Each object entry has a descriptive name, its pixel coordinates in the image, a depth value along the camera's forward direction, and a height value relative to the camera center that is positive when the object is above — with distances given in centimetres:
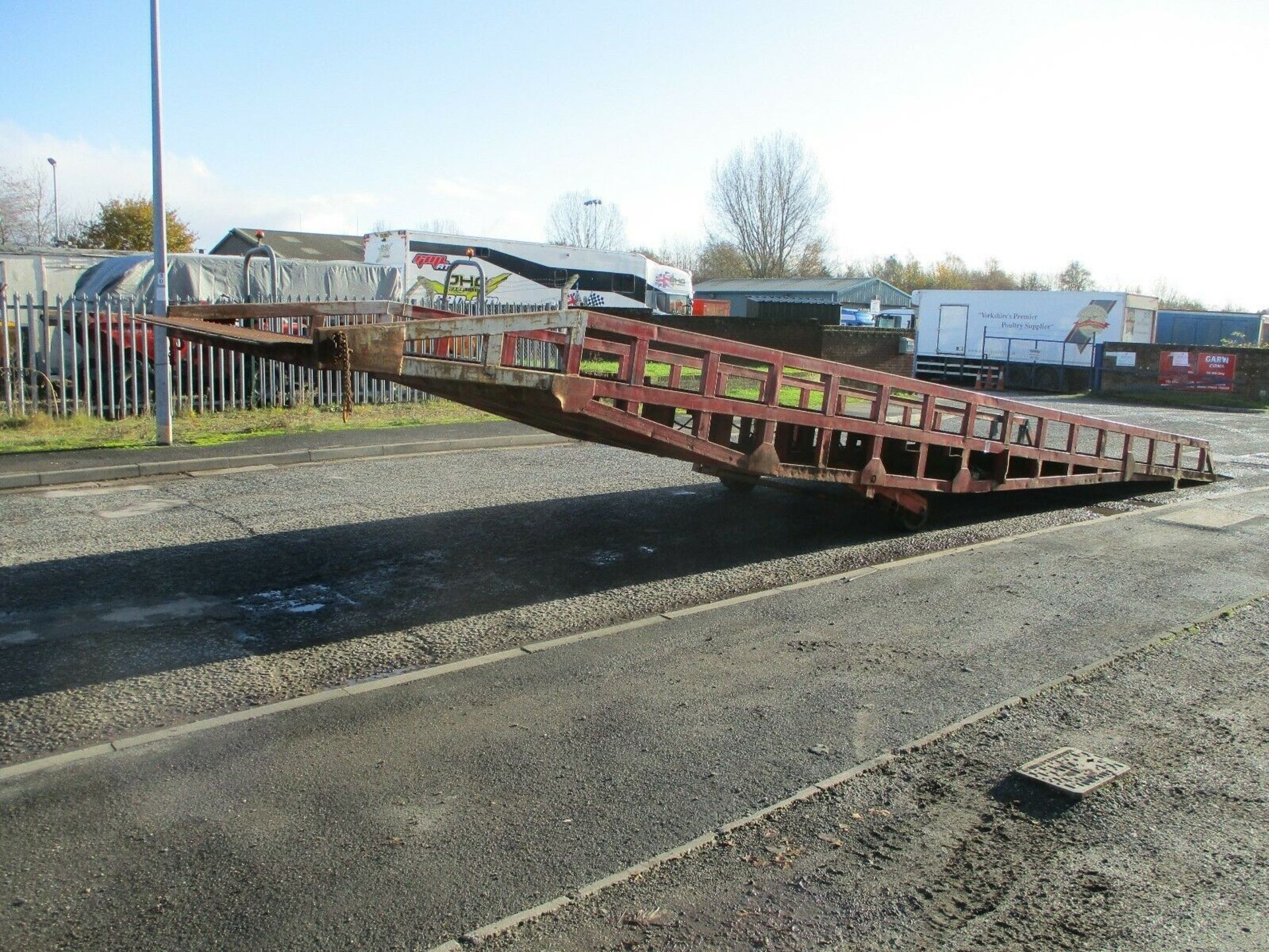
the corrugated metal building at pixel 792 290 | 7475 +172
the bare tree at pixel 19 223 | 5316 +255
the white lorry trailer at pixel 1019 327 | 3384 +1
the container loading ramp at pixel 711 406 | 687 -75
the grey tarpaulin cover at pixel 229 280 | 2141 +10
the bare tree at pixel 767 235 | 7975 +601
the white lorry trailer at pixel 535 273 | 3303 +102
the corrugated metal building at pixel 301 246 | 3372 +141
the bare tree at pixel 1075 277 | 9112 +456
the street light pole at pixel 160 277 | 1399 +5
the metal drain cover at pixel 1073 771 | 462 -202
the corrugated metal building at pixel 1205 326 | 5100 +52
